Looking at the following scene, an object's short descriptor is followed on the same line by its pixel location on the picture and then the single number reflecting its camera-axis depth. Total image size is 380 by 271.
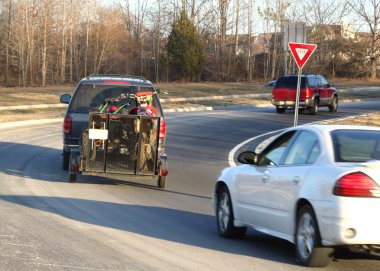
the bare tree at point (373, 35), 73.94
